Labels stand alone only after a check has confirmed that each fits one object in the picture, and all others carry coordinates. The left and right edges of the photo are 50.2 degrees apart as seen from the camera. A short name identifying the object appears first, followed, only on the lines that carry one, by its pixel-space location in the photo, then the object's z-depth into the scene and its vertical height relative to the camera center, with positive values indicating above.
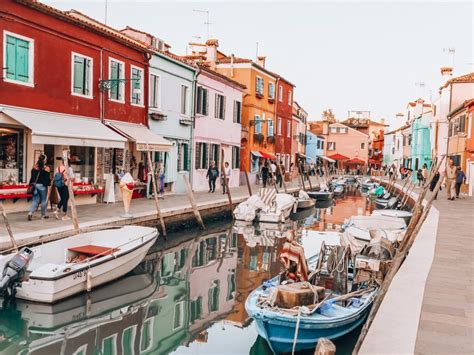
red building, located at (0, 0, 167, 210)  13.76 +1.99
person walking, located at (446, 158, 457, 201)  22.20 -0.65
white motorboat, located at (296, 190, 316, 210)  25.48 -2.04
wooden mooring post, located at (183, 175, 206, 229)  17.23 -1.76
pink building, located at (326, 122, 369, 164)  73.31 +3.23
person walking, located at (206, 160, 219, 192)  24.58 -0.80
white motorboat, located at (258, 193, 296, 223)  20.73 -2.07
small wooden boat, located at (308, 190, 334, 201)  31.11 -2.06
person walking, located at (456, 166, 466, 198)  22.12 -0.54
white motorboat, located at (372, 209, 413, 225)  19.45 -1.94
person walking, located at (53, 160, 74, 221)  13.61 -0.89
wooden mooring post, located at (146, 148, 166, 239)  15.27 -1.97
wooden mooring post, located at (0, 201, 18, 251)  9.67 -1.68
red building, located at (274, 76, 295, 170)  38.94 +3.28
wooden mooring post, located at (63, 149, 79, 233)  11.52 -1.38
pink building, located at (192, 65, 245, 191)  25.23 +1.90
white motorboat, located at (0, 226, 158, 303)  8.82 -2.07
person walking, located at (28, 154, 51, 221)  12.94 -0.73
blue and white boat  6.79 -2.20
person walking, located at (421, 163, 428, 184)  29.62 -0.48
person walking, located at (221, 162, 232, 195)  26.13 -0.64
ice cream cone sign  14.77 -1.03
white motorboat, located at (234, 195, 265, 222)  20.31 -2.01
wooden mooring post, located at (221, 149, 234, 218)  20.67 -1.61
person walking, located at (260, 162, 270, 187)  30.52 -0.84
